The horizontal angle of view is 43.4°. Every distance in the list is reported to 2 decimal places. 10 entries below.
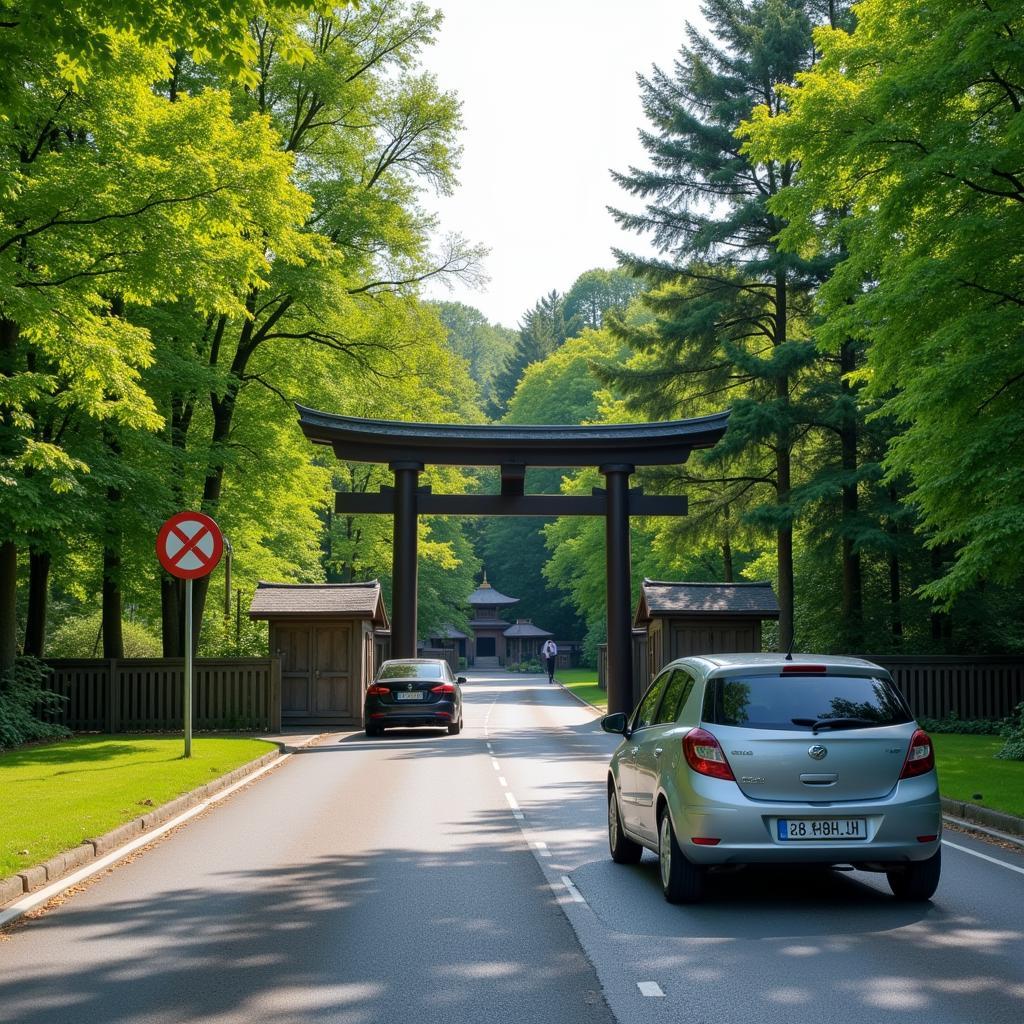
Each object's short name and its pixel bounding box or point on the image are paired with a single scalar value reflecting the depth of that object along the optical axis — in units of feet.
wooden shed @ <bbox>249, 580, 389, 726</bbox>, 99.09
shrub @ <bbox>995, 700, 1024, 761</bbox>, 64.69
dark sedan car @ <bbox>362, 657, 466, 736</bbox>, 86.04
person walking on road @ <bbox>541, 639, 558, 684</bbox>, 222.28
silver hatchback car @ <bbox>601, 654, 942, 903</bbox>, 27.61
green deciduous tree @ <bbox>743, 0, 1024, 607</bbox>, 57.77
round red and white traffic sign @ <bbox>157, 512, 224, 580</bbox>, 60.85
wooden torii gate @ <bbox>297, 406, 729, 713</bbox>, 102.42
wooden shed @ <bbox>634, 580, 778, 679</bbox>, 105.09
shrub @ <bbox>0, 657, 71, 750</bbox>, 74.13
